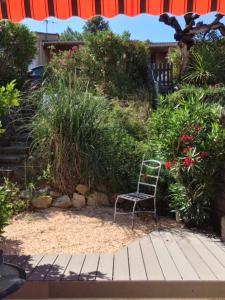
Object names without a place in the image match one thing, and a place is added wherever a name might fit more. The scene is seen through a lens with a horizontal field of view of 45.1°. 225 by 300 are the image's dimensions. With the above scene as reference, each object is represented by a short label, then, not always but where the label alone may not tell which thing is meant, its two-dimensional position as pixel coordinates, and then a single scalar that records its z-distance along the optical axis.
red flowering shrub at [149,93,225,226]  3.38
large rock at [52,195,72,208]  4.18
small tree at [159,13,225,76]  7.10
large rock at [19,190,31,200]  4.14
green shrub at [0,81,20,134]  1.96
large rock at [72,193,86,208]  4.21
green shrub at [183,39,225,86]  6.58
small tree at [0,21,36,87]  6.24
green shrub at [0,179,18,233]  2.68
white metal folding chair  3.79
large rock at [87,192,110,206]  4.21
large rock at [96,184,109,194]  4.22
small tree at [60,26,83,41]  26.82
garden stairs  4.47
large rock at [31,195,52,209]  4.13
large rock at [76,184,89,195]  4.20
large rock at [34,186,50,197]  4.18
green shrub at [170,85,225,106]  5.33
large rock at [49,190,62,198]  4.27
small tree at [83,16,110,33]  24.74
